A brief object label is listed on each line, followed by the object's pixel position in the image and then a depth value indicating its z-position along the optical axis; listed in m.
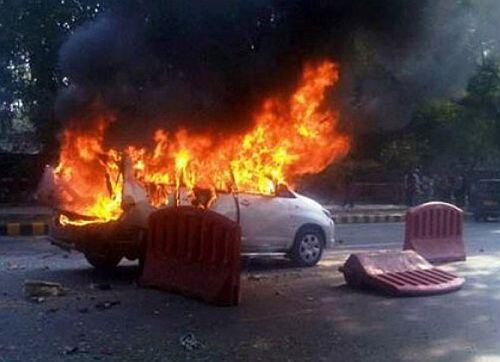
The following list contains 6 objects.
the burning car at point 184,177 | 9.72
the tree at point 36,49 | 11.51
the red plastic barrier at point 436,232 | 11.87
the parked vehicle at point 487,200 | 24.02
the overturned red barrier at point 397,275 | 9.09
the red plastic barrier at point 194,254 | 8.15
